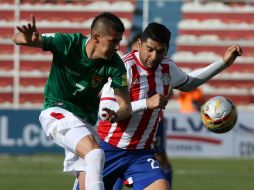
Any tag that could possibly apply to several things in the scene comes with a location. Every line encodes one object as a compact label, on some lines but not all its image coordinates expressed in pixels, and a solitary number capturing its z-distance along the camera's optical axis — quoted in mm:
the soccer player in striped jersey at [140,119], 16062
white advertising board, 36719
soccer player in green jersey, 14922
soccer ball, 17266
